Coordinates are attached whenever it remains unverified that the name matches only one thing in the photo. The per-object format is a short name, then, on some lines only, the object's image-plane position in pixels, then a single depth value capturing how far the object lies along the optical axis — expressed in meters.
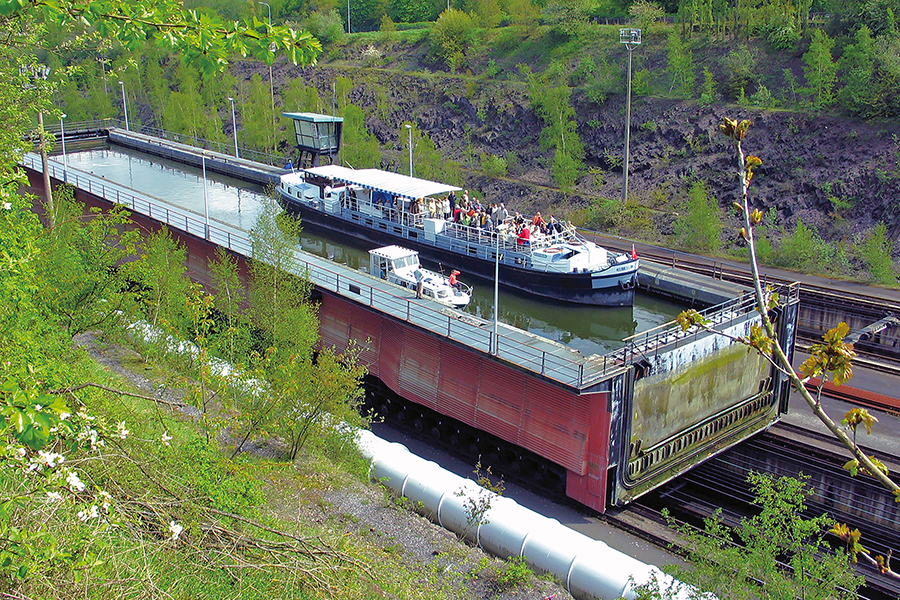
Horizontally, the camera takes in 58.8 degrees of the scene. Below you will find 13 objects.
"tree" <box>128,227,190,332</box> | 25.75
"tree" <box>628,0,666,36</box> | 69.16
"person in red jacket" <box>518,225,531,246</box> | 31.20
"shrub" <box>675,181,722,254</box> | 41.09
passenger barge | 29.91
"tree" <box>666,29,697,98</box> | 60.44
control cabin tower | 46.03
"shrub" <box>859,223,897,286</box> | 35.19
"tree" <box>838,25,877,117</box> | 50.03
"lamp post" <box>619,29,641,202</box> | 46.36
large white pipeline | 16.75
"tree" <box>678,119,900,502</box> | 5.46
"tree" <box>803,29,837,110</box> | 52.50
